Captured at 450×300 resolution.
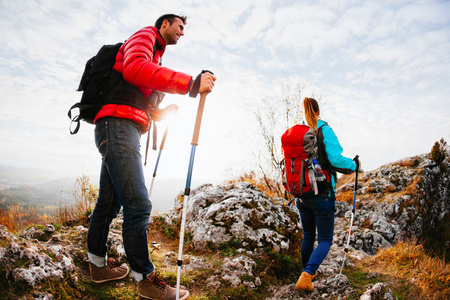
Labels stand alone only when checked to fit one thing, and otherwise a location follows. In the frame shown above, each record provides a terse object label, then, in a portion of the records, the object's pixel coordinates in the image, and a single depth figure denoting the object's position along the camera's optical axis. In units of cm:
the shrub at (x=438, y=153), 1258
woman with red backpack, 310
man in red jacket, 204
